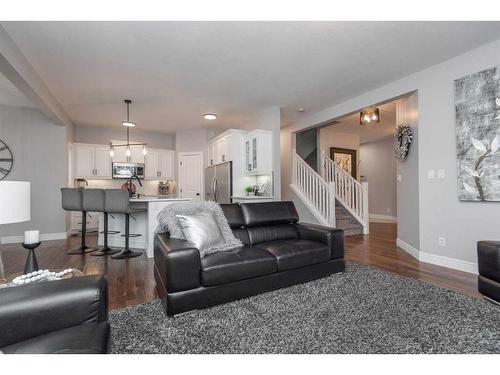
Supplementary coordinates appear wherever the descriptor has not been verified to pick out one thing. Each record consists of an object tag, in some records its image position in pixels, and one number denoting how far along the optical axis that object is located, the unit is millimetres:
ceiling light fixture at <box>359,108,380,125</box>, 4879
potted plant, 5254
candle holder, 1464
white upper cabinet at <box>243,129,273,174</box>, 4934
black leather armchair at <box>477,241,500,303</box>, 1931
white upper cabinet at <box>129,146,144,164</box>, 6688
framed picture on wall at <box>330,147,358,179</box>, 7223
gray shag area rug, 1516
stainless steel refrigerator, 5184
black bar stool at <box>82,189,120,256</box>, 3938
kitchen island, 3855
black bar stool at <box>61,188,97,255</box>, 4035
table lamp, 1202
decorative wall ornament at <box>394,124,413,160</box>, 3768
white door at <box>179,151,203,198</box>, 6797
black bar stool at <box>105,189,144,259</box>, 3740
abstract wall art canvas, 2717
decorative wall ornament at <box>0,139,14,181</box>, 4844
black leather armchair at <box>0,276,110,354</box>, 905
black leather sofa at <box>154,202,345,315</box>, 1942
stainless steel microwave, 6551
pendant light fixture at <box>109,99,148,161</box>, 4531
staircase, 5174
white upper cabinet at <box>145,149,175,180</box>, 6957
